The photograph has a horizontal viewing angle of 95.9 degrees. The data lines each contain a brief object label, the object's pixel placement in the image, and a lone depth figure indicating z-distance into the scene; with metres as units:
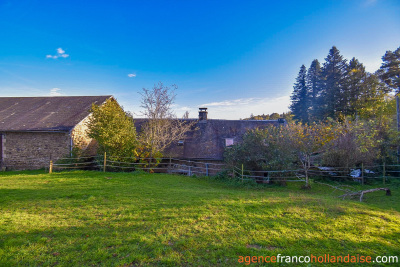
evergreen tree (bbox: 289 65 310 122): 30.36
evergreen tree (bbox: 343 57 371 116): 25.47
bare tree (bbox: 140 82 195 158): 13.74
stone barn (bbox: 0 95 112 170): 13.35
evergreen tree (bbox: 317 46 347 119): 26.14
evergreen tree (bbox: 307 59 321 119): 29.03
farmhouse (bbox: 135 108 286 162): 15.31
